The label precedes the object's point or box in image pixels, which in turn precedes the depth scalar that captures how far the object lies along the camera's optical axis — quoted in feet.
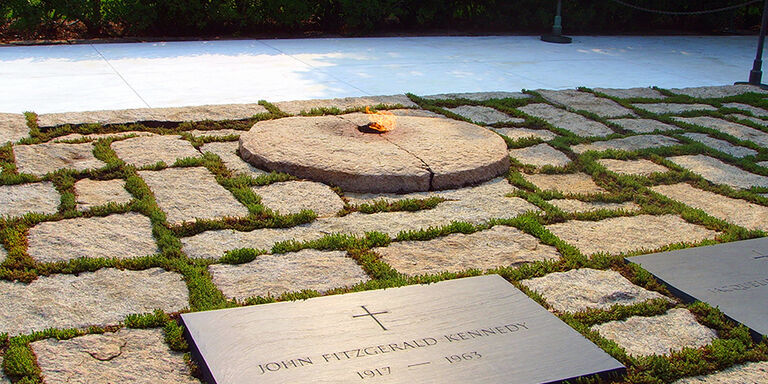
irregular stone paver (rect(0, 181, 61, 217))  10.99
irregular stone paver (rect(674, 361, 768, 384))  7.43
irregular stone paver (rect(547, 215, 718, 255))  10.70
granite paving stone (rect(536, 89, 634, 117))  18.92
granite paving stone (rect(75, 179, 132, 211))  11.40
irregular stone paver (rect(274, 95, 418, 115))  17.72
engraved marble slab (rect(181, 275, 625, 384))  6.96
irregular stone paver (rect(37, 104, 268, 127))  15.71
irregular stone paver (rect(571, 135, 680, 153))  15.61
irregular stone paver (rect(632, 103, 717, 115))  19.26
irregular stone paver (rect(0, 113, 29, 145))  14.46
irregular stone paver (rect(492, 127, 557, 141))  16.25
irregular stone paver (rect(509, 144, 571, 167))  14.58
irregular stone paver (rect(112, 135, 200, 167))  13.52
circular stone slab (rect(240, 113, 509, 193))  12.60
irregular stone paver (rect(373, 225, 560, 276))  9.84
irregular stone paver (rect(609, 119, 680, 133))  17.31
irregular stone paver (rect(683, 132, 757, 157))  15.64
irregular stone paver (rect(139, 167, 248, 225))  11.20
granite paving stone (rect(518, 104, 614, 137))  16.93
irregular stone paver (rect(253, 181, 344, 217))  11.64
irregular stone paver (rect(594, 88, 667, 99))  20.83
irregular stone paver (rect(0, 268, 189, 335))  8.08
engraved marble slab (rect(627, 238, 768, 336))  8.63
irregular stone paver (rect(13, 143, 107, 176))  12.76
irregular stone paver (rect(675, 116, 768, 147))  16.80
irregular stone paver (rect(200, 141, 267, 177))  13.21
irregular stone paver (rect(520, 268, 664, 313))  9.00
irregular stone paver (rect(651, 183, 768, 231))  11.79
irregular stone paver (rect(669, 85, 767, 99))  21.47
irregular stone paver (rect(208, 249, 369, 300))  9.02
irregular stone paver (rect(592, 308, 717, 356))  8.09
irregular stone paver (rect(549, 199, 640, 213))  12.19
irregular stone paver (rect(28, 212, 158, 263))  9.66
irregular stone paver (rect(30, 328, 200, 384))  7.11
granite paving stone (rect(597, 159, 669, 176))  14.14
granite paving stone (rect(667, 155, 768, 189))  13.70
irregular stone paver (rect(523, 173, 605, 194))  13.16
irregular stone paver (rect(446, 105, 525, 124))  17.51
